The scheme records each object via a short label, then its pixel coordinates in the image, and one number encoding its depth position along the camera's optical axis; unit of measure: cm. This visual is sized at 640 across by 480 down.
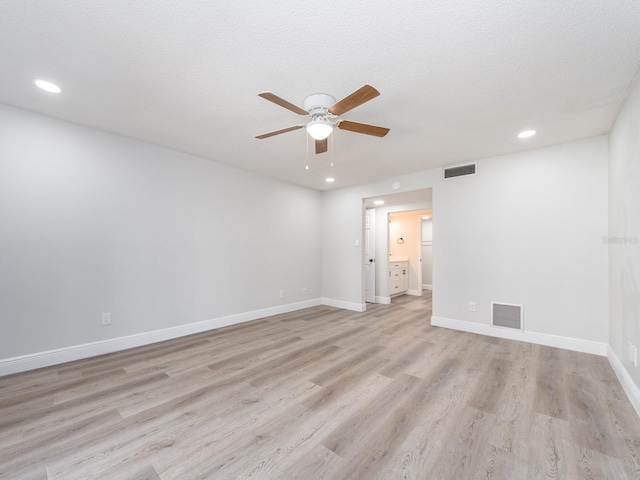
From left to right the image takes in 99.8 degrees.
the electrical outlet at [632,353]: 204
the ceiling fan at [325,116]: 198
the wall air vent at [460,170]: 394
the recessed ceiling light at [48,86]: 219
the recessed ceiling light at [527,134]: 296
